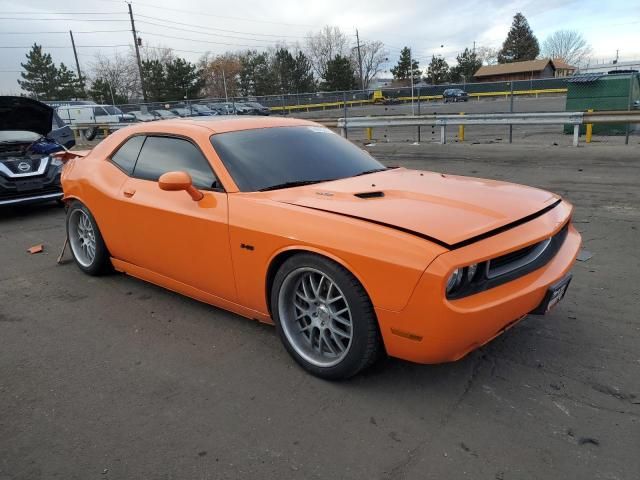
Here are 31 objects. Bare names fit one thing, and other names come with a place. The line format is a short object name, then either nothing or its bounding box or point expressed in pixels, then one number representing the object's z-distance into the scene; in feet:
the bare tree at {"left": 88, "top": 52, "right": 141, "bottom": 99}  253.90
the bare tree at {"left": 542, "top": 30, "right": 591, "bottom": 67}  350.84
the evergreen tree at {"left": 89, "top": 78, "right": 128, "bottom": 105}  199.21
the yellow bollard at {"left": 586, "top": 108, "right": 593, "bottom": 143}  42.23
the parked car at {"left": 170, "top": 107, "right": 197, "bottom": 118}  99.91
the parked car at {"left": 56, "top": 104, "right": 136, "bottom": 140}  92.04
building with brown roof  247.09
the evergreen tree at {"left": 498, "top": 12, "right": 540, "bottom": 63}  304.50
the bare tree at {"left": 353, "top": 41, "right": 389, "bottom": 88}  312.52
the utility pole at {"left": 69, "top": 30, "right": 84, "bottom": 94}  192.24
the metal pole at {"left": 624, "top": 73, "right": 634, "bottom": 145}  46.34
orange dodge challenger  8.07
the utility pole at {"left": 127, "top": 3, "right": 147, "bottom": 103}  158.10
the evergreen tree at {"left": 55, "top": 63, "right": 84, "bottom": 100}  221.87
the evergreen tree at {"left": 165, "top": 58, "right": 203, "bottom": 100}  193.47
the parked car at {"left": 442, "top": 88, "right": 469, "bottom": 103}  139.47
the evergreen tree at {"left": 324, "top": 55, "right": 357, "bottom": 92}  224.76
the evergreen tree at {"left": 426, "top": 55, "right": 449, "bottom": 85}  277.23
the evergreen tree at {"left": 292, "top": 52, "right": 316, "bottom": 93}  238.07
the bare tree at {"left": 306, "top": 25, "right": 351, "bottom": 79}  314.35
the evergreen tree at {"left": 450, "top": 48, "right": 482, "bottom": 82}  272.92
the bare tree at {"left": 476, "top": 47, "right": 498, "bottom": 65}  339.57
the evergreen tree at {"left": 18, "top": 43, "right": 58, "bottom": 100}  220.23
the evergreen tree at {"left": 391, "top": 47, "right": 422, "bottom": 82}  280.72
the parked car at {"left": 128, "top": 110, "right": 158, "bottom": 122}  98.48
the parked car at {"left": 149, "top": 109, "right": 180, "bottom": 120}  99.60
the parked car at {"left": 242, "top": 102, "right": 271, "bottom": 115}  110.42
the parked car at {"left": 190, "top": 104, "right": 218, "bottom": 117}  110.54
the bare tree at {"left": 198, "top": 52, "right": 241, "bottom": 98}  255.91
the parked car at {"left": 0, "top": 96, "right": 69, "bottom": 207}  24.97
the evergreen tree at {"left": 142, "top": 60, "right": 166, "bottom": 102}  192.75
